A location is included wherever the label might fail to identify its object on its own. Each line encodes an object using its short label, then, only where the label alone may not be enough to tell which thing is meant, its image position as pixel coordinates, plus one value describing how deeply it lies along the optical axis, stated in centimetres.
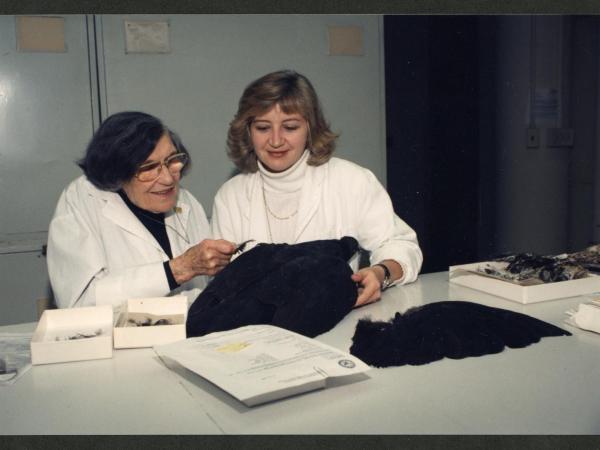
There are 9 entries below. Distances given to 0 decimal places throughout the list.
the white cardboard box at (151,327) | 110
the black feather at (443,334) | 103
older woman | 147
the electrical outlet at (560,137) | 213
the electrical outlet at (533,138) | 217
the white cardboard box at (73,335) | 104
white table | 81
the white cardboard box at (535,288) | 135
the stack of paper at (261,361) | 85
